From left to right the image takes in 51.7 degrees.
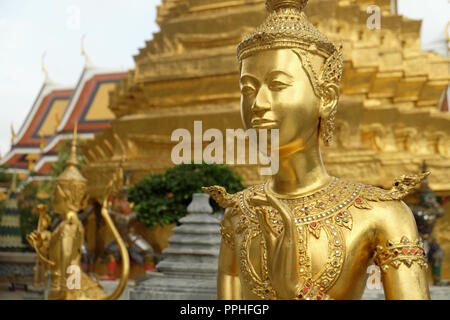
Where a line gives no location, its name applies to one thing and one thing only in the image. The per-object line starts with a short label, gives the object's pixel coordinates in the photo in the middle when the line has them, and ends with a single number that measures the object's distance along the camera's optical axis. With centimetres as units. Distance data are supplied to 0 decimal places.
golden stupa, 672
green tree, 560
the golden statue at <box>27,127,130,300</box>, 330
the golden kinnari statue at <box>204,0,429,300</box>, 142
